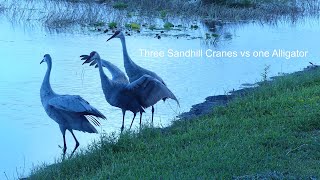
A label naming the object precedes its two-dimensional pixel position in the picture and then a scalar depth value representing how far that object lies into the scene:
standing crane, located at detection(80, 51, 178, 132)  17.72
